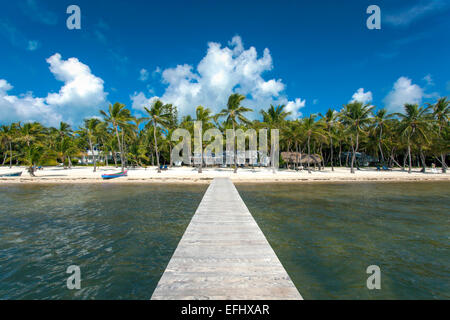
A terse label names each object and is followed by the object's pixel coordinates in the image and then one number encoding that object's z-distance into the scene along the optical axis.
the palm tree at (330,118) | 34.50
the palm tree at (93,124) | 35.66
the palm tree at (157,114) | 31.53
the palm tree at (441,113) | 31.75
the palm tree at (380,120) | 35.67
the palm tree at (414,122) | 29.88
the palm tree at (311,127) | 30.47
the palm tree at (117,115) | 31.45
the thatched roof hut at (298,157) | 36.69
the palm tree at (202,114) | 29.67
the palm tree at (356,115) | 30.16
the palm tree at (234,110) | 28.50
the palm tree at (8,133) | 42.08
